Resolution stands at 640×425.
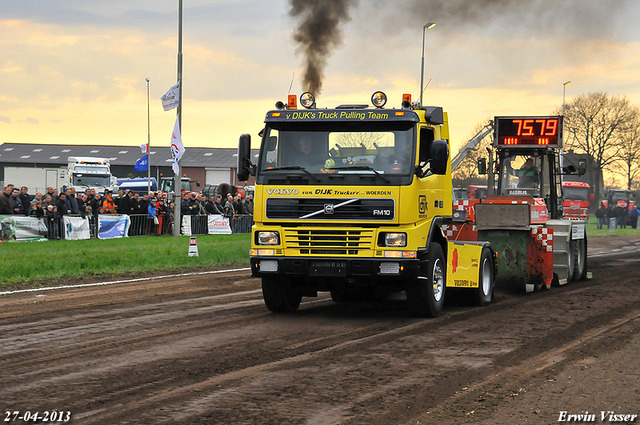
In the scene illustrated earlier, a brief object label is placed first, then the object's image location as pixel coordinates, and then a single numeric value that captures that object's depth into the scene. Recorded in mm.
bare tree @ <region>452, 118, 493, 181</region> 67125
